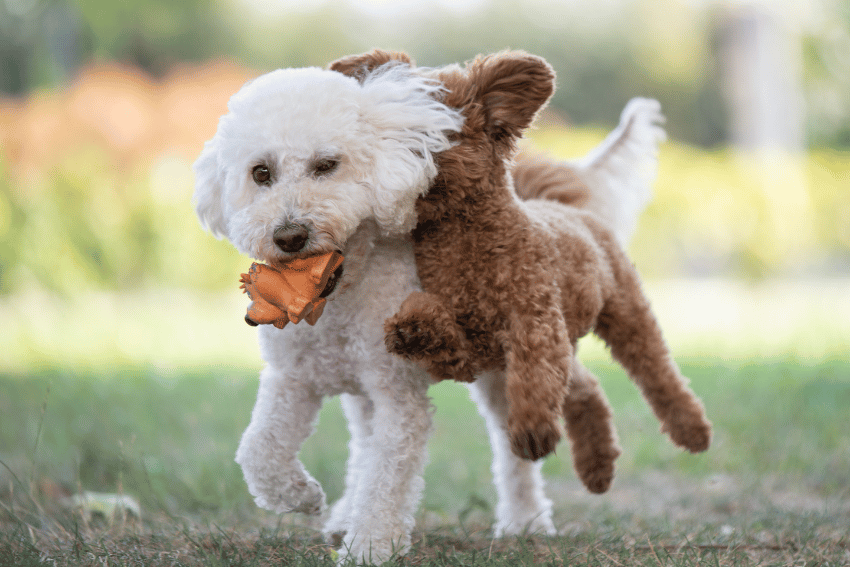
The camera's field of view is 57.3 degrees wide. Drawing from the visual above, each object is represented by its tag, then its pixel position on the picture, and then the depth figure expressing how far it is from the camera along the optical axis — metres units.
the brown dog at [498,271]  2.13
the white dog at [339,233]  2.13
